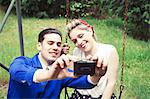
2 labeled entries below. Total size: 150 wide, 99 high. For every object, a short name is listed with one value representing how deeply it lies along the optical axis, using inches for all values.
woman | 98.5
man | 63.0
